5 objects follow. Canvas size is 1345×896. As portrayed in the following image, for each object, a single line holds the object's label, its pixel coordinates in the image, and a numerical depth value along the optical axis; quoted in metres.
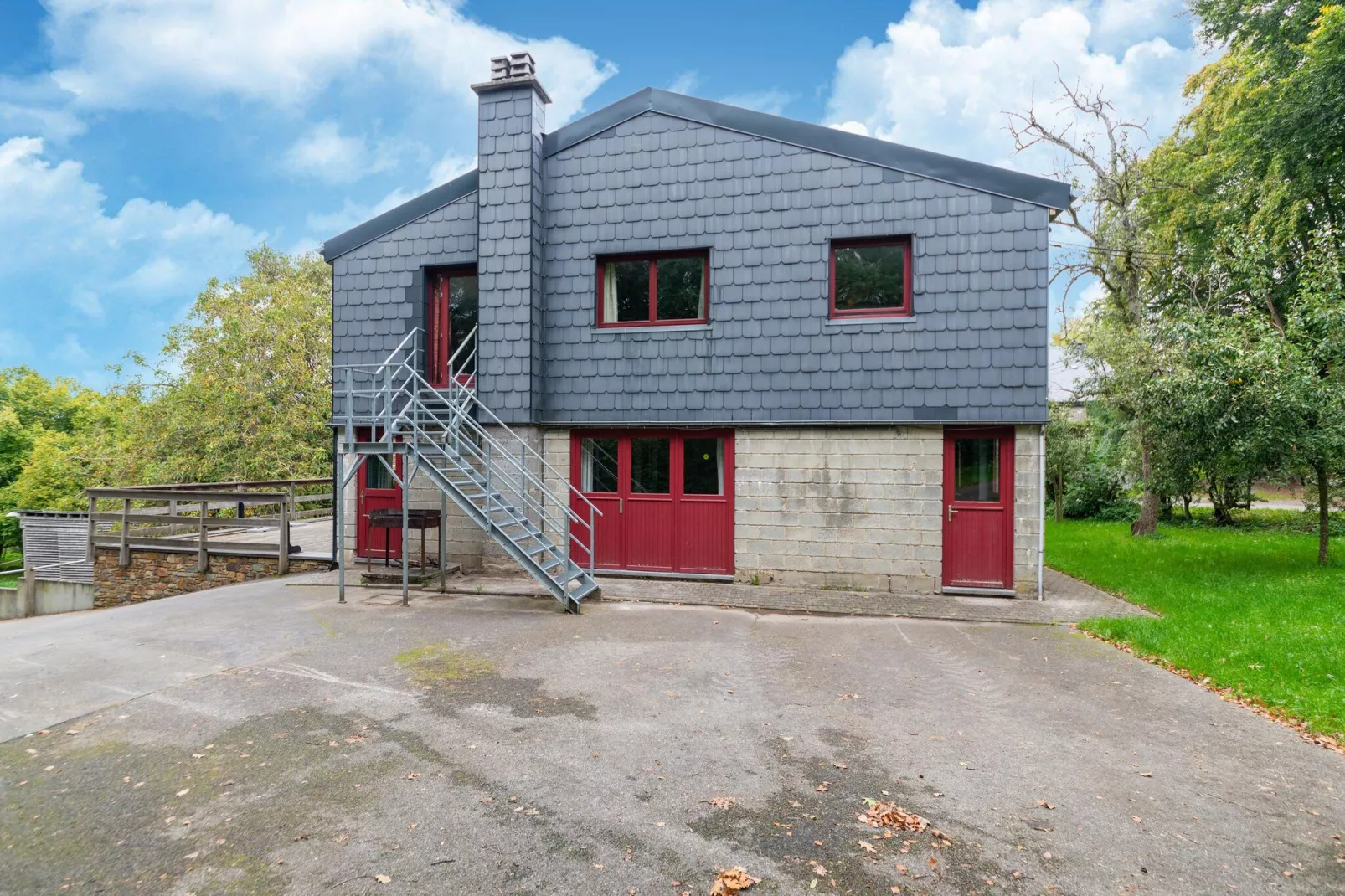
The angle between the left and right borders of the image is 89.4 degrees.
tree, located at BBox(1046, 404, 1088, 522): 20.83
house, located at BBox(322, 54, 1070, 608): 9.44
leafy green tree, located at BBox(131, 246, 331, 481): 21.89
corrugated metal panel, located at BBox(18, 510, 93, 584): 12.51
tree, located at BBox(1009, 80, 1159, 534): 17.33
